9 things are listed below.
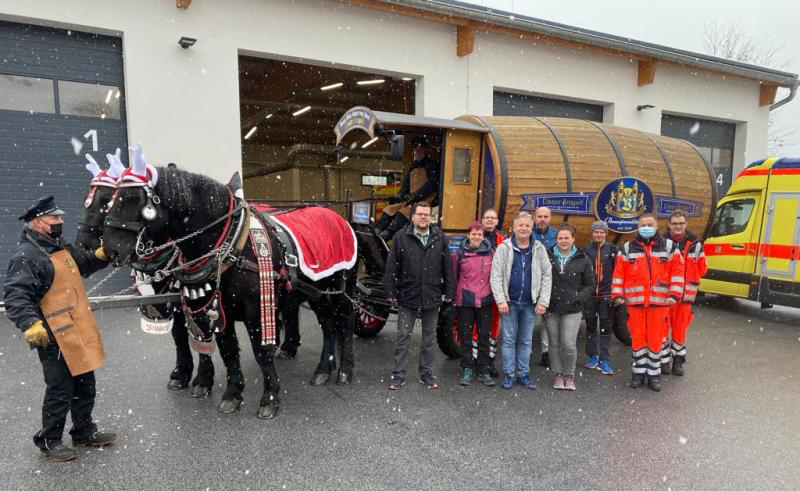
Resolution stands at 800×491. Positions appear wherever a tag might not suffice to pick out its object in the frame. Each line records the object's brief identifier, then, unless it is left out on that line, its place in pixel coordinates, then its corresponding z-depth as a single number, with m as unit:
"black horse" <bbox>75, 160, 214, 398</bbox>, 2.93
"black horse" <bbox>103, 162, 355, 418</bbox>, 2.97
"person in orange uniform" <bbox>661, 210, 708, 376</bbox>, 4.58
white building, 7.10
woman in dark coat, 4.24
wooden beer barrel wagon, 5.06
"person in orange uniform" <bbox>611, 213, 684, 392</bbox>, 4.31
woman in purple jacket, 4.32
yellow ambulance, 6.97
